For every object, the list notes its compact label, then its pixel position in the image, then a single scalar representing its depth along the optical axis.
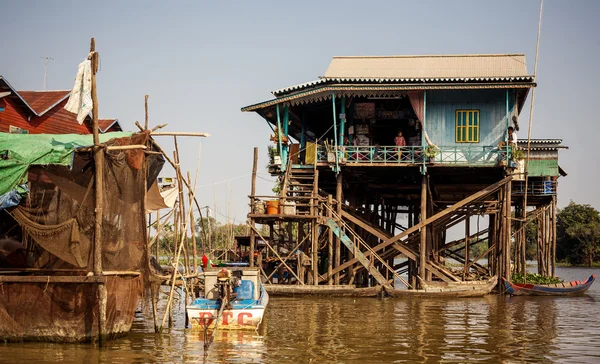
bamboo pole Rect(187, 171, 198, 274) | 16.28
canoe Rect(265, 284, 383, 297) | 24.36
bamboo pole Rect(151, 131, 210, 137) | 14.99
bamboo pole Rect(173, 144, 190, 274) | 16.05
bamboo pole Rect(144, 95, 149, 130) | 15.55
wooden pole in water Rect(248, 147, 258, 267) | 24.92
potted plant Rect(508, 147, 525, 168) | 25.55
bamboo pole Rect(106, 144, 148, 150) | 13.80
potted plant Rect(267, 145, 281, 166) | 26.88
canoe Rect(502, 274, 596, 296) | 26.42
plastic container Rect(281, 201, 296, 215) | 25.12
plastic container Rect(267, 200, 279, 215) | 24.83
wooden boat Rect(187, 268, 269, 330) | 15.32
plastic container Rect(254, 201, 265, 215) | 24.95
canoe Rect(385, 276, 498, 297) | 24.48
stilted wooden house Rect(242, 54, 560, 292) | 25.39
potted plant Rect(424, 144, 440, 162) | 25.31
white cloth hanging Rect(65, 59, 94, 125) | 13.82
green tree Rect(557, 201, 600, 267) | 69.19
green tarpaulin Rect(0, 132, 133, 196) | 13.84
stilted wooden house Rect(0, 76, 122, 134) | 27.19
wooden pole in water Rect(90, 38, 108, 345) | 13.30
